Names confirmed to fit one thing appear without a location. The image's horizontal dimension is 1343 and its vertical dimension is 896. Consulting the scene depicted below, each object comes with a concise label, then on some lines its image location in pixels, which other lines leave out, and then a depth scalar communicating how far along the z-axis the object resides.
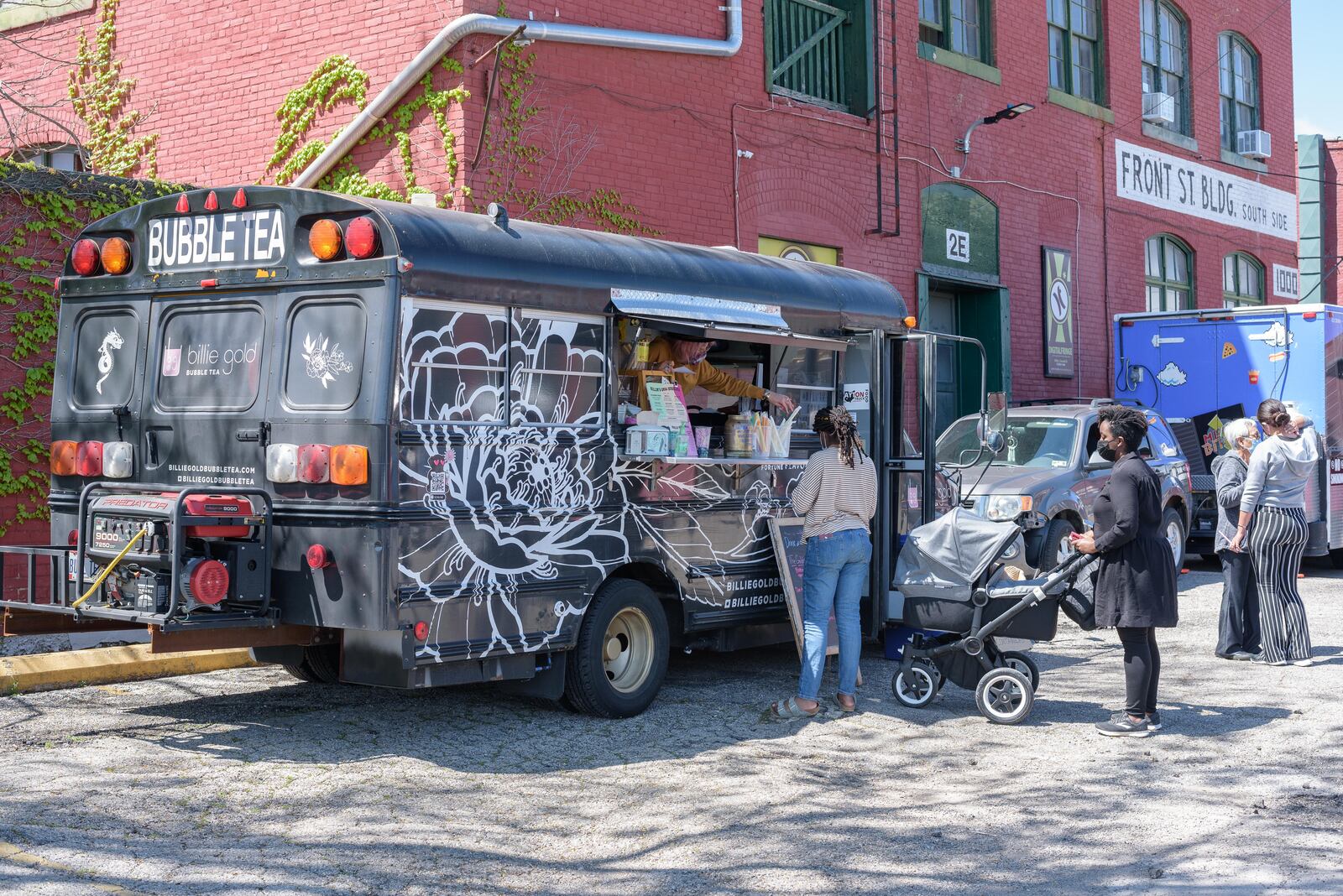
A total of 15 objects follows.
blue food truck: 15.84
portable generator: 6.65
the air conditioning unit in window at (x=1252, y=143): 24.81
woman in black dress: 7.79
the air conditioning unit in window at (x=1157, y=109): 22.17
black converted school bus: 6.88
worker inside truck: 8.52
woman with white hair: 10.48
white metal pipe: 12.30
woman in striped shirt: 8.39
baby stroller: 8.25
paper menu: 8.29
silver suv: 12.63
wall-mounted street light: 18.19
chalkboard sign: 9.12
